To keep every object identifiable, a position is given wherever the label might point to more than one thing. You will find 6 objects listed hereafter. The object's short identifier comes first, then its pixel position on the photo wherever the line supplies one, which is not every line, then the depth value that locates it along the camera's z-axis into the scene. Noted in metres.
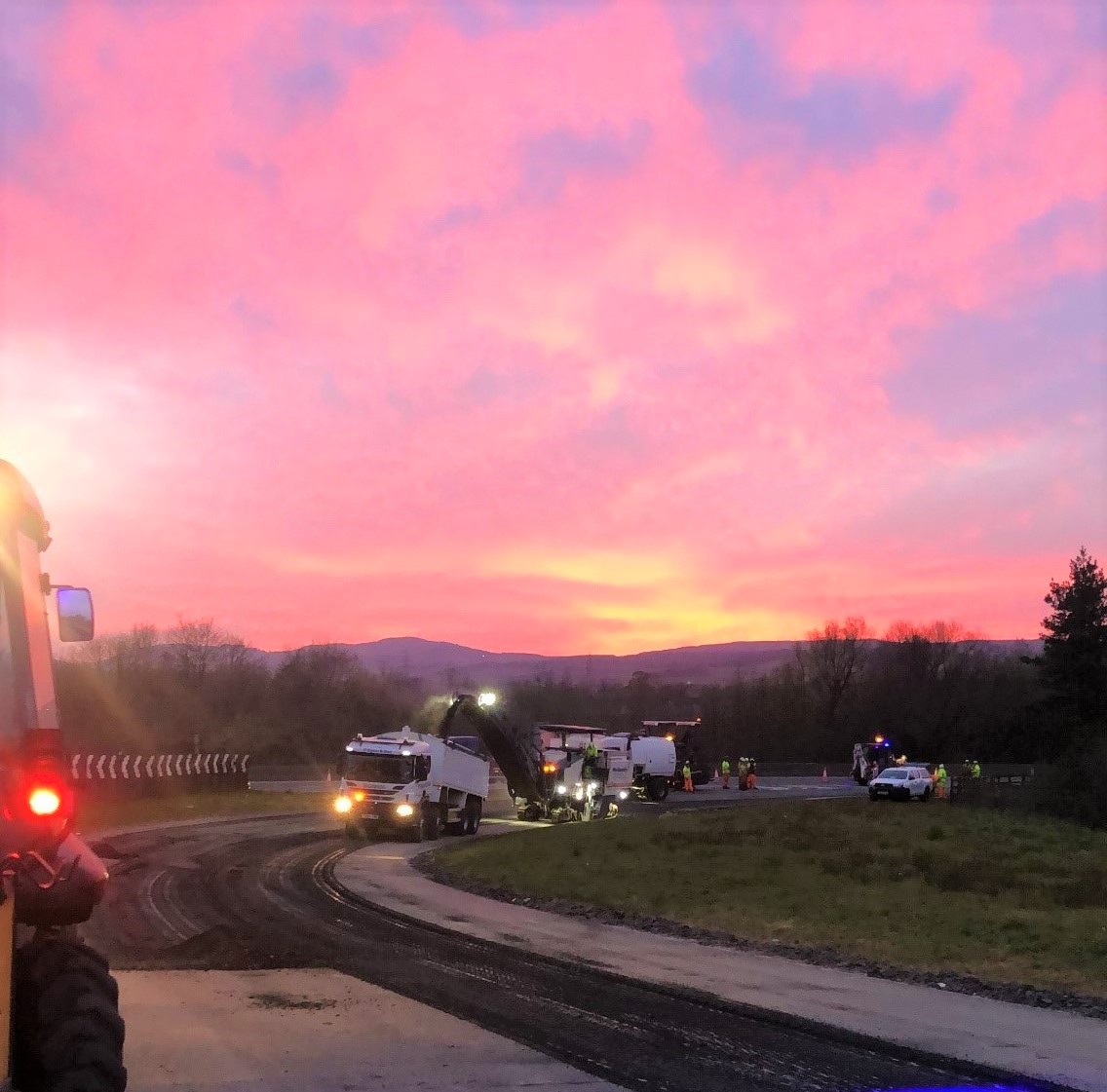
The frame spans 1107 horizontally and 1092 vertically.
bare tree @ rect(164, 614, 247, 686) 90.88
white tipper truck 29.16
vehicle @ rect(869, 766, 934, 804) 48.84
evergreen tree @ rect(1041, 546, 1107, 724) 68.94
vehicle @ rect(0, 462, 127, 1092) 3.91
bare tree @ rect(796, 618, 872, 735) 121.01
